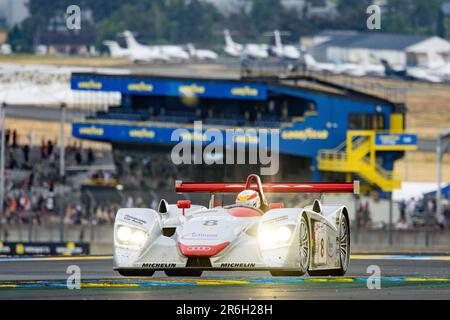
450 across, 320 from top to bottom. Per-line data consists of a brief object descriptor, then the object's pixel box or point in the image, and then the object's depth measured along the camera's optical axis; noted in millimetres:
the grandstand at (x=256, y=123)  51656
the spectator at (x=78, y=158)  58975
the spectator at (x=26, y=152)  58594
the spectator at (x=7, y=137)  62509
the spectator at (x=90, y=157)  60294
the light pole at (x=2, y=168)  44438
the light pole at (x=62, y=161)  54538
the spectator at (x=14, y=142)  60481
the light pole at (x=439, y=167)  38775
